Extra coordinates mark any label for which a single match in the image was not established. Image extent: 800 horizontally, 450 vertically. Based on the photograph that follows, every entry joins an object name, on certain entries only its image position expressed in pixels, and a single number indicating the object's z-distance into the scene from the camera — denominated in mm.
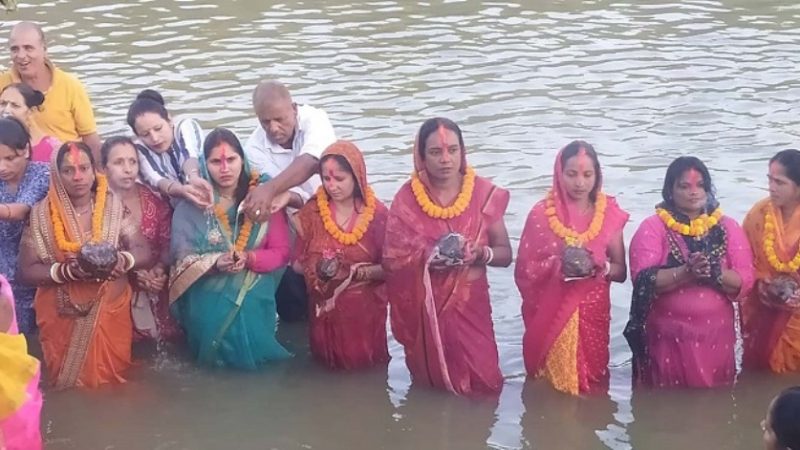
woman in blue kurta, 5750
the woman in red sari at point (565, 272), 5418
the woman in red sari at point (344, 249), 5719
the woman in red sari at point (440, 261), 5477
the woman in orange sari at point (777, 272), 5438
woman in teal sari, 5770
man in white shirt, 5801
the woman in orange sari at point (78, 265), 5605
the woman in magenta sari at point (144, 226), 5871
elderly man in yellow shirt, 6746
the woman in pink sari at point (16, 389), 4195
